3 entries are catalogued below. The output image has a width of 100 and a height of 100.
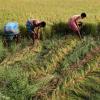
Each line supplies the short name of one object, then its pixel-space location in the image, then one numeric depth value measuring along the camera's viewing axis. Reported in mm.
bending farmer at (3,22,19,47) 9211
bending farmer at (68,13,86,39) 9062
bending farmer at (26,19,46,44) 8914
